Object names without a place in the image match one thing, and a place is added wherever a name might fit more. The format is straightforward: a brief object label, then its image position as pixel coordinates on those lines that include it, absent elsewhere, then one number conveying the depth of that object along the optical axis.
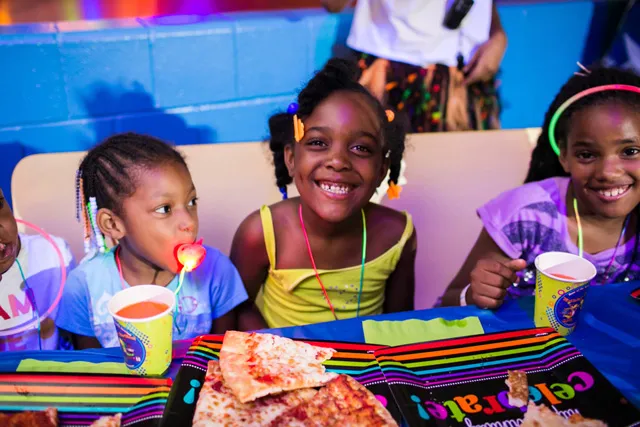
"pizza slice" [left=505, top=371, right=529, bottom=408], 0.89
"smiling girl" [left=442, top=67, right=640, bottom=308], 1.36
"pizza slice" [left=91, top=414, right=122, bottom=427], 0.82
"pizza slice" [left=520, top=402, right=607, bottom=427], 0.86
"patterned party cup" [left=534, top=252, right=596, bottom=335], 1.08
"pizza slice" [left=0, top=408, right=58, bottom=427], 0.82
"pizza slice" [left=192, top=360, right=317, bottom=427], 0.82
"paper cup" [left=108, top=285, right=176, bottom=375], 0.91
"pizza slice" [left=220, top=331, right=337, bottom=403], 0.88
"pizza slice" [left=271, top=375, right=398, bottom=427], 0.84
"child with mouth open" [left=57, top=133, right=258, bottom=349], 1.22
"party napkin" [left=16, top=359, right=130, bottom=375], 0.96
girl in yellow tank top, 1.44
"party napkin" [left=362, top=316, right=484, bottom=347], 1.10
